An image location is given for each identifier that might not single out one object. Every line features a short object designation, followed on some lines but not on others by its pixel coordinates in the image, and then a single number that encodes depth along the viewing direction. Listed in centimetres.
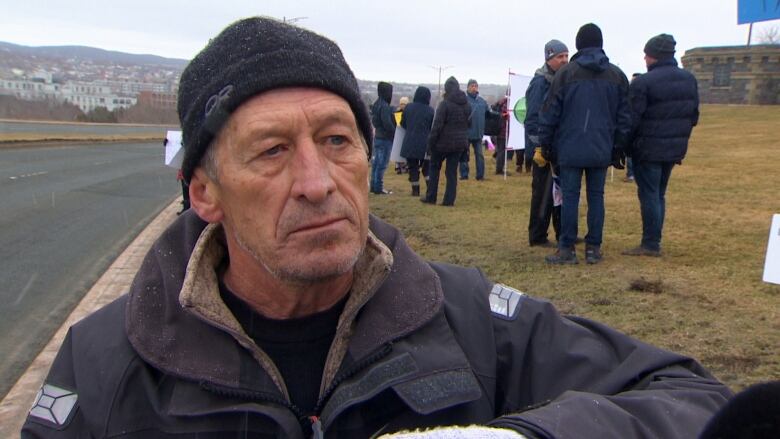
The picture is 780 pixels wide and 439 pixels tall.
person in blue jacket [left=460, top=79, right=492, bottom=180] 1443
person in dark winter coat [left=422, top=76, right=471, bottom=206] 1073
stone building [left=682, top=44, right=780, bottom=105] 4684
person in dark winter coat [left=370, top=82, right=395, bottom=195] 1331
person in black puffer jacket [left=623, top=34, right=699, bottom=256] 673
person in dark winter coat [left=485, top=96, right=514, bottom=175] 1571
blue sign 359
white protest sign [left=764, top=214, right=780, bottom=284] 320
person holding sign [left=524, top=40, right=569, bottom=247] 751
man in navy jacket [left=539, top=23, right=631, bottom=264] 638
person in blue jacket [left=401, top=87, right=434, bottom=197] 1213
